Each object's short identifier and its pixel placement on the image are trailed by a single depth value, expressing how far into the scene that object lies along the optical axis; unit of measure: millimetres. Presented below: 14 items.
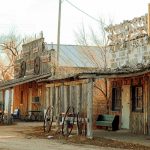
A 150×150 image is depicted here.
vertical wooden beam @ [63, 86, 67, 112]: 23766
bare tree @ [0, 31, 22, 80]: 58281
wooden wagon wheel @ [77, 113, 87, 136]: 20603
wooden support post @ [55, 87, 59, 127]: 22875
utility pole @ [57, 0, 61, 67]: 28120
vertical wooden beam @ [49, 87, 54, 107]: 25378
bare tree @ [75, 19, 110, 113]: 27119
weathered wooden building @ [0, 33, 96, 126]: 31828
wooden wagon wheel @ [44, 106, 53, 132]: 23062
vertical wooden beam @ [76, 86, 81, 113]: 22172
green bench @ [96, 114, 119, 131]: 23219
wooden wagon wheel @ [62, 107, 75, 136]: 21094
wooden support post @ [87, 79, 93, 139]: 19438
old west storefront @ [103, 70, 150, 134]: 20844
